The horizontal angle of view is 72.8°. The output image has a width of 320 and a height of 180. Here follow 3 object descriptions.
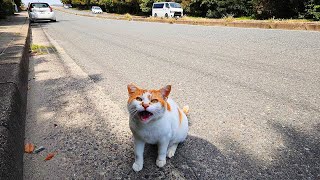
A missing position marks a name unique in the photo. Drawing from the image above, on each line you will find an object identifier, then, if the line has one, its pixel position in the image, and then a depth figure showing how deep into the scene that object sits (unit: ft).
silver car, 50.92
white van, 67.34
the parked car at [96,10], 123.52
